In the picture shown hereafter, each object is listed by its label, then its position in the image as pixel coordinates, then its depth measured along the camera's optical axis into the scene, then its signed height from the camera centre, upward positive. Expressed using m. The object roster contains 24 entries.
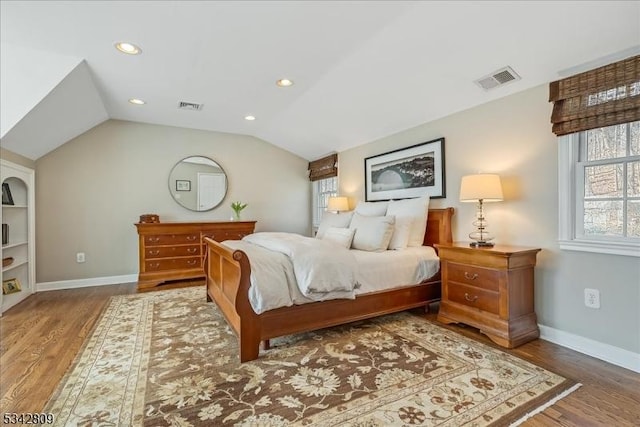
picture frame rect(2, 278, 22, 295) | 3.40 -0.82
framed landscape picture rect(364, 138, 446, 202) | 3.51 +0.49
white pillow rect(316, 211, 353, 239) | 3.81 -0.13
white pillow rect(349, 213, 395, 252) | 3.11 -0.24
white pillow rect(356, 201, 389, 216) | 3.78 +0.03
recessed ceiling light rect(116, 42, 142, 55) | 2.54 +1.43
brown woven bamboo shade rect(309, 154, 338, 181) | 5.27 +0.81
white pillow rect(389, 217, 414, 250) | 3.23 -0.25
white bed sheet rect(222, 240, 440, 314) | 2.17 -0.53
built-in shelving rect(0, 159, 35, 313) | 3.54 -0.20
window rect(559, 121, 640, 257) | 2.10 +0.14
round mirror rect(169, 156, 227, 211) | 4.97 +0.50
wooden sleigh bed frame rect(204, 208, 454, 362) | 2.14 -0.79
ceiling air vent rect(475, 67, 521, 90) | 2.51 +1.14
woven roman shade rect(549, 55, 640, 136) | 1.98 +0.79
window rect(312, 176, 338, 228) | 5.74 +0.32
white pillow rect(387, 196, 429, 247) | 3.32 -0.05
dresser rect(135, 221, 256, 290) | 4.30 -0.52
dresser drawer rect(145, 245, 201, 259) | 4.34 -0.56
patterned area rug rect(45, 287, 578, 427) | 1.57 -1.05
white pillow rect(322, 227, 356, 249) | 3.26 -0.27
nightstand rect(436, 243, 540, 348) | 2.33 -0.68
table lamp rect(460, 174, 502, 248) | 2.62 +0.17
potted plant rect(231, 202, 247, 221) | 5.18 +0.09
